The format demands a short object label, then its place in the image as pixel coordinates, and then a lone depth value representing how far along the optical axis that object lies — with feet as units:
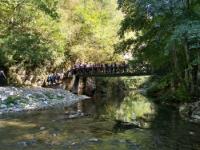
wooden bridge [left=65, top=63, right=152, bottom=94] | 70.78
